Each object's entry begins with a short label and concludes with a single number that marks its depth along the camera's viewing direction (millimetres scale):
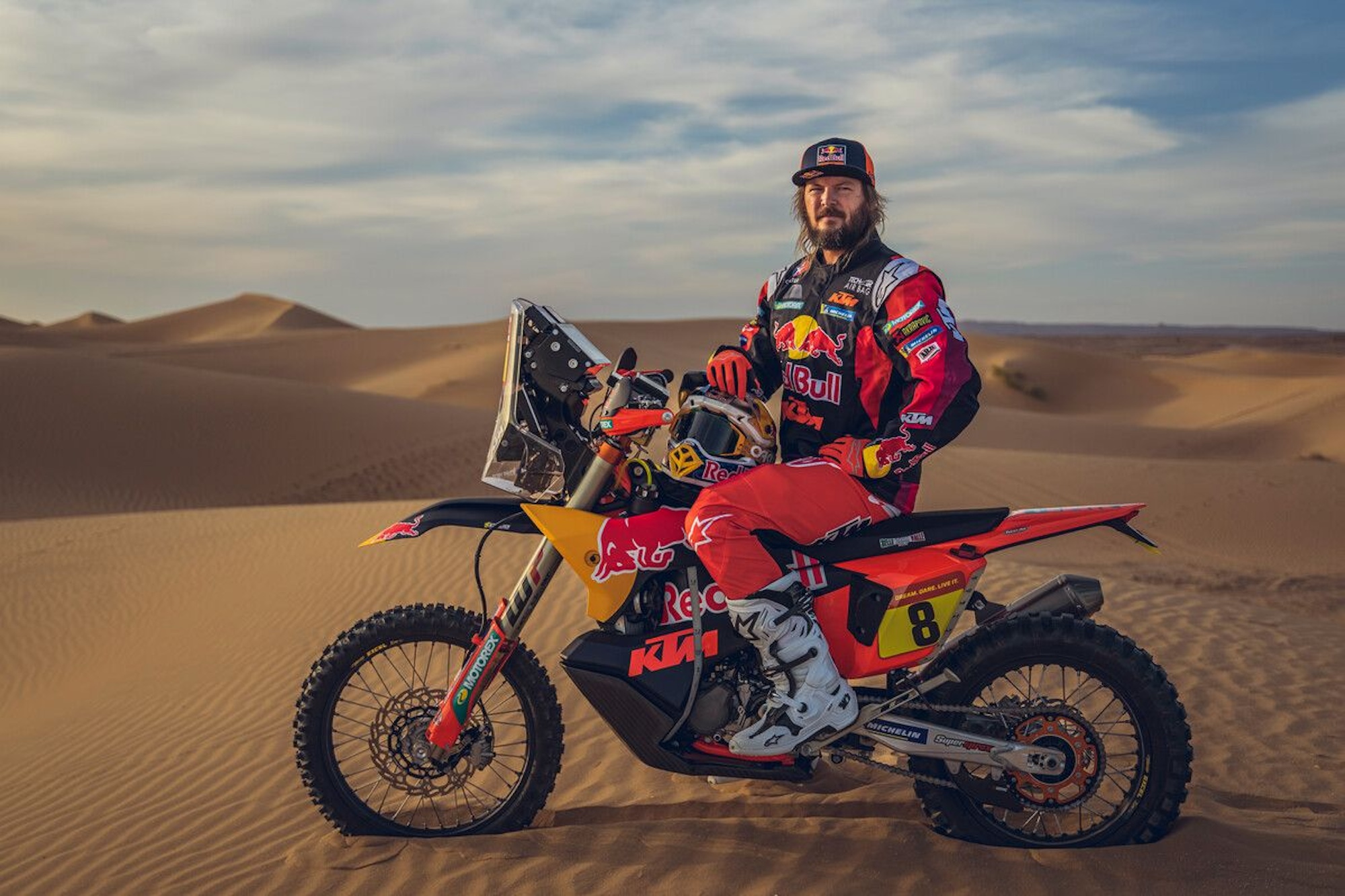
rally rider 3760
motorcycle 3879
